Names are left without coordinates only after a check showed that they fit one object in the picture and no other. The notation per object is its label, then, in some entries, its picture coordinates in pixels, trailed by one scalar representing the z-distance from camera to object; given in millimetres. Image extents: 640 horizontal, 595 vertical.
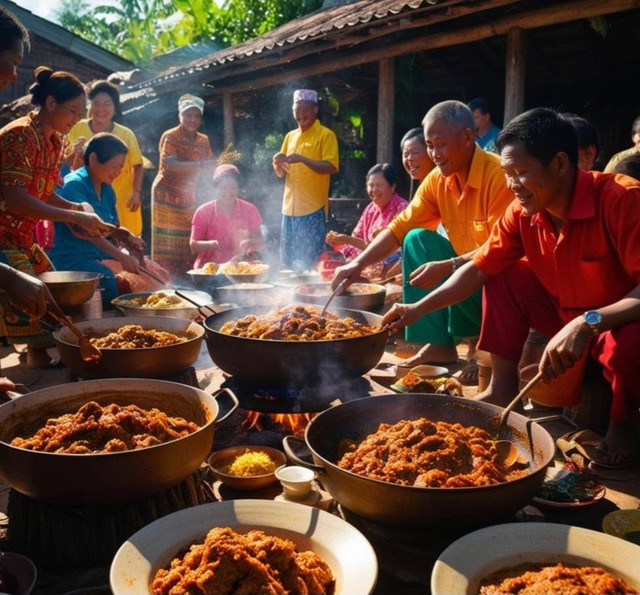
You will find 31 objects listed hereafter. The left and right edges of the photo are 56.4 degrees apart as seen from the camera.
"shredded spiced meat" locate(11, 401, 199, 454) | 2113
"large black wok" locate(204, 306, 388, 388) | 2918
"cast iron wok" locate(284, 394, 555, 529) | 1901
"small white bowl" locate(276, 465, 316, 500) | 2496
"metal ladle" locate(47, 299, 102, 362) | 2846
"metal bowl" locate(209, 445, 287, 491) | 2695
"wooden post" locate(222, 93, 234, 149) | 12086
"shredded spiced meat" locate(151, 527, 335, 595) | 1559
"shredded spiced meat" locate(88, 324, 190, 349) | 3230
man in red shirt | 2846
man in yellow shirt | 7682
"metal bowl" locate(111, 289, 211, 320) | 4395
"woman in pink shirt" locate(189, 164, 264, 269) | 7262
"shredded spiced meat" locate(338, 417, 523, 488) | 2084
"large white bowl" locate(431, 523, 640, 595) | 1643
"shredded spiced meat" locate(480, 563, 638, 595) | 1516
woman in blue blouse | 5582
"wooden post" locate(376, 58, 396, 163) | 8398
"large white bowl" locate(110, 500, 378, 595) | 1620
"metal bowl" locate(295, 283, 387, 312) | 4470
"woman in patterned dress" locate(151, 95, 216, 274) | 8258
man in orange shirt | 4074
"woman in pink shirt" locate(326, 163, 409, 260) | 6484
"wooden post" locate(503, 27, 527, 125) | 6676
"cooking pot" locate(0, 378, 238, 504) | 1951
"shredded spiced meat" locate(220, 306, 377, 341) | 3146
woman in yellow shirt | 7352
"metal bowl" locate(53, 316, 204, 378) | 3049
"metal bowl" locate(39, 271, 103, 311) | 4363
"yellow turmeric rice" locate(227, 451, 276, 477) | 2770
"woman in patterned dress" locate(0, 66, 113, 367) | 4184
